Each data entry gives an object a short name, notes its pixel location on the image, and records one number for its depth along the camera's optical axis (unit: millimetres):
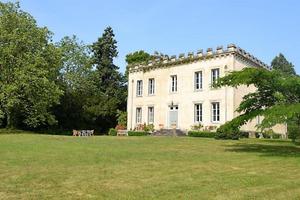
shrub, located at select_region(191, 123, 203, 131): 30375
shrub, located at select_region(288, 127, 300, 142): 22962
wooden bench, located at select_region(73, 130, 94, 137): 31372
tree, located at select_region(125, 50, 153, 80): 47500
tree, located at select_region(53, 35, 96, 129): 40938
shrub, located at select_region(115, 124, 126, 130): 36750
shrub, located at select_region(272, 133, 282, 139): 30541
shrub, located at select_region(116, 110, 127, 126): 38938
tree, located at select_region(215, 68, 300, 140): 13695
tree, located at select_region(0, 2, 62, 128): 32156
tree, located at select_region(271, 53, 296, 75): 74500
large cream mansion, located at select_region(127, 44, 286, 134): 29484
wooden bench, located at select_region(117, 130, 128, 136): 32625
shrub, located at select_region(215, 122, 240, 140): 24077
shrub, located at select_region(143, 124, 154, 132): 33594
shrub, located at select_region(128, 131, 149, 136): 32219
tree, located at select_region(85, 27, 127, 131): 41906
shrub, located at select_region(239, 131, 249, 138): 27752
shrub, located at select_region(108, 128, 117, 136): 34819
